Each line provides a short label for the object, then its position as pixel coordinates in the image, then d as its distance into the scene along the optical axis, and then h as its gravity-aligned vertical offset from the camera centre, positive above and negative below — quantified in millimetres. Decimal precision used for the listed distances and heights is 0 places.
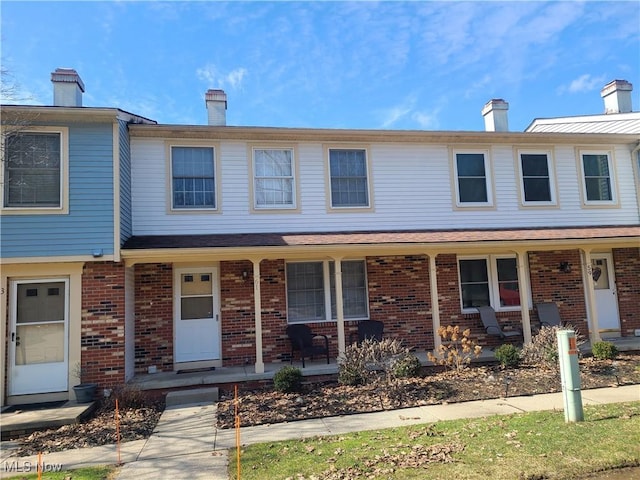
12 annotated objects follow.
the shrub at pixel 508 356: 8453 -1539
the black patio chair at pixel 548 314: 10445 -913
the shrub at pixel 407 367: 7801 -1547
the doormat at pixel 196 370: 8859 -1614
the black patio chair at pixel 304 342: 8922 -1147
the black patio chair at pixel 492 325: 10086 -1085
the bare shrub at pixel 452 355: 8377 -1538
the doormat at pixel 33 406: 7083 -1806
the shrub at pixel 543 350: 8180 -1423
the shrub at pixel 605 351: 8766 -1576
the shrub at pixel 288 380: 7453 -1595
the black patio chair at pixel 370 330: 9461 -999
